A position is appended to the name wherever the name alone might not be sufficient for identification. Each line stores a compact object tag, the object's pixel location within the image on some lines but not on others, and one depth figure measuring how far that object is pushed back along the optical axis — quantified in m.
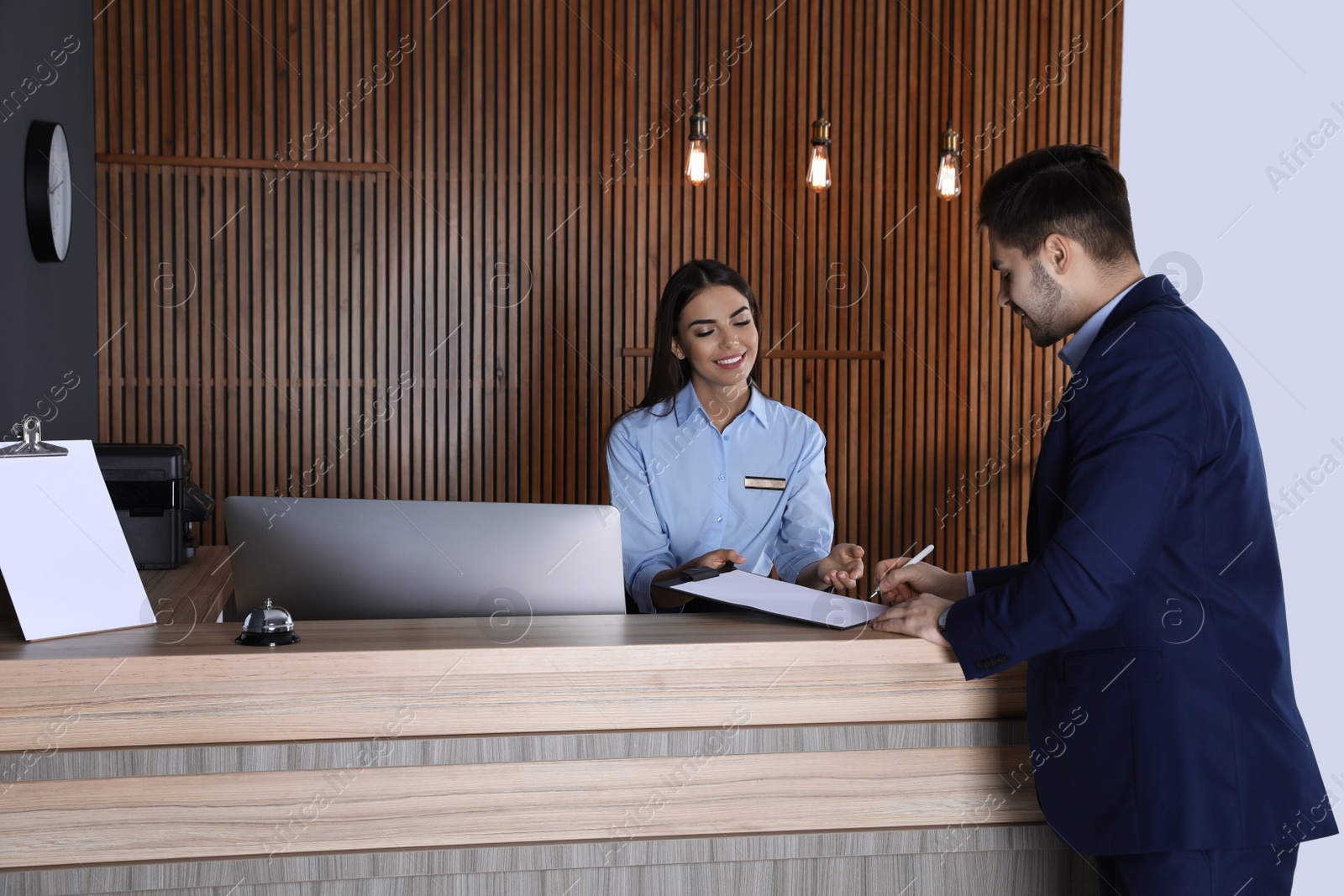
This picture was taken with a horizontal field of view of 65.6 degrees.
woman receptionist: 3.26
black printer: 2.70
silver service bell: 1.60
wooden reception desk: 1.53
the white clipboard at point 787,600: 1.83
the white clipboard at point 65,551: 1.61
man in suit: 1.51
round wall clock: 3.63
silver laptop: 1.81
